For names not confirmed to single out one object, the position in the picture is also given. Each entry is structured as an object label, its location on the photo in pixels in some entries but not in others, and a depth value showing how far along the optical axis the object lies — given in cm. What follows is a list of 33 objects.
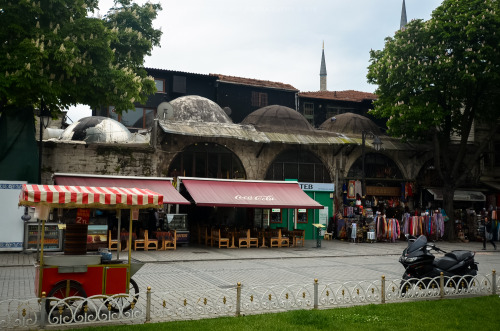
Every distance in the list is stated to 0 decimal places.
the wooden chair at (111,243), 1895
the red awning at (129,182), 1983
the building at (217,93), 3266
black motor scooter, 1088
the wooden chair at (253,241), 2227
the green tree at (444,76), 2469
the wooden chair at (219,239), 2164
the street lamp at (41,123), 1958
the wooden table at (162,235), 2052
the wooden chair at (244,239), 2206
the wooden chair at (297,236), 2331
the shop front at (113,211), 1889
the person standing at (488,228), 2775
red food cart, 812
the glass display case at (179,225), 2122
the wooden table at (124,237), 1941
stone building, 2270
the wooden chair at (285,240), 2303
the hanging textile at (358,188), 2823
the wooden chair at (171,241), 2050
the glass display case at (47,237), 1780
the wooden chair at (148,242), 2001
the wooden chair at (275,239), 2264
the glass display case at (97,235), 1856
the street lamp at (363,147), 2480
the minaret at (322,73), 7312
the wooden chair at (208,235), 2256
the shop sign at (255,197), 2219
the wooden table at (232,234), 2186
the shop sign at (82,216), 893
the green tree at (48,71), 1634
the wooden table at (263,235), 2270
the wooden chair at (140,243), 1986
